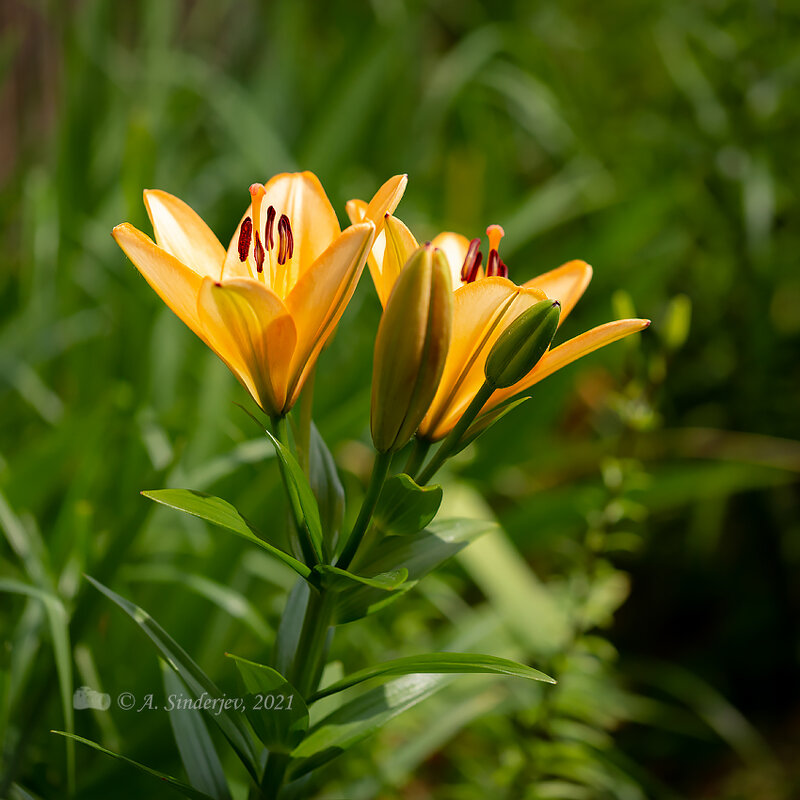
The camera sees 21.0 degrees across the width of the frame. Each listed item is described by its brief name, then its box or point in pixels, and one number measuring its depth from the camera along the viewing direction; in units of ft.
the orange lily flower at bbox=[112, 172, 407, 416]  2.46
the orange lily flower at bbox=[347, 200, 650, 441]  2.53
